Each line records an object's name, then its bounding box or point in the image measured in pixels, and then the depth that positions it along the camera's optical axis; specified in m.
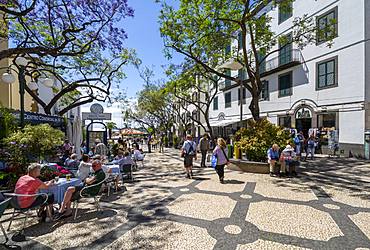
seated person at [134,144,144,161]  12.44
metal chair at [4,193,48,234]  4.21
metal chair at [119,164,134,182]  8.81
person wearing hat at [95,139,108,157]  12.27
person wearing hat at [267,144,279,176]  9.27
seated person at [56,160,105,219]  5.00
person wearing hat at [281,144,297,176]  9.17
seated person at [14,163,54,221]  4.29
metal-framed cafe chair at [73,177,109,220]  5.05
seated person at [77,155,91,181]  6.26
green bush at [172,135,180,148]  30.83
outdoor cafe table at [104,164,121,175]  7.40
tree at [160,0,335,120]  10.62
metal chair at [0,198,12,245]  3.63
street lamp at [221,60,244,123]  10.57
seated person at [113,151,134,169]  8.94
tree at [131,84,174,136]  30.23
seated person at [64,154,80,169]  8.45
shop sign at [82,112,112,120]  13.18
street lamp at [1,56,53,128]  7.80
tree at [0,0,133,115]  7.44
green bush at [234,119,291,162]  10.42
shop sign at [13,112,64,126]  10.16
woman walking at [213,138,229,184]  8.27
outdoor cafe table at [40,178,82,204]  4.94
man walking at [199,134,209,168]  12.10
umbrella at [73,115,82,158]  12.32
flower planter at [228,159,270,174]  9.93
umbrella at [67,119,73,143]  13.00
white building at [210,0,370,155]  14.37
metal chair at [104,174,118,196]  6.71
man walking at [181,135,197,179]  9.24
